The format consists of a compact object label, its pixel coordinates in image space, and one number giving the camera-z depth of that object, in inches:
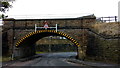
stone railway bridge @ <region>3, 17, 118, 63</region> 953.5
